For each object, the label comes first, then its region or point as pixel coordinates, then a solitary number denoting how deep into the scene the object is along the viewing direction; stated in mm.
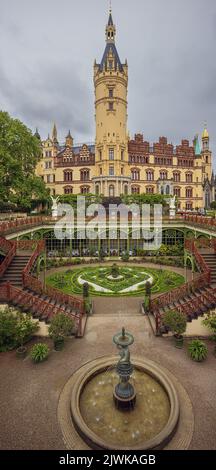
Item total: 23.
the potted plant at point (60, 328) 12398
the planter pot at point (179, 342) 12977
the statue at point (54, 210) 34625
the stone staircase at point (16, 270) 16955
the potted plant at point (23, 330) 12320
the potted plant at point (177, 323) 12820
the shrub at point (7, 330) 12250
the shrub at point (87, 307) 16969
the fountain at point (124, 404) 7656
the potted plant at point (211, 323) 12852
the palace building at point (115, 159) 54094
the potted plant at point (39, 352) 11711
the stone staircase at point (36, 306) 14289
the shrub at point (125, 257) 31266
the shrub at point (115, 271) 25344
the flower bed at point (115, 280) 21814
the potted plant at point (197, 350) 11773
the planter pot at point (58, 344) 12715
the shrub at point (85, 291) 17219
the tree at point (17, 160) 27438
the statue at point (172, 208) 35531
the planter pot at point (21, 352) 12133
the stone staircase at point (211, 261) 17706
